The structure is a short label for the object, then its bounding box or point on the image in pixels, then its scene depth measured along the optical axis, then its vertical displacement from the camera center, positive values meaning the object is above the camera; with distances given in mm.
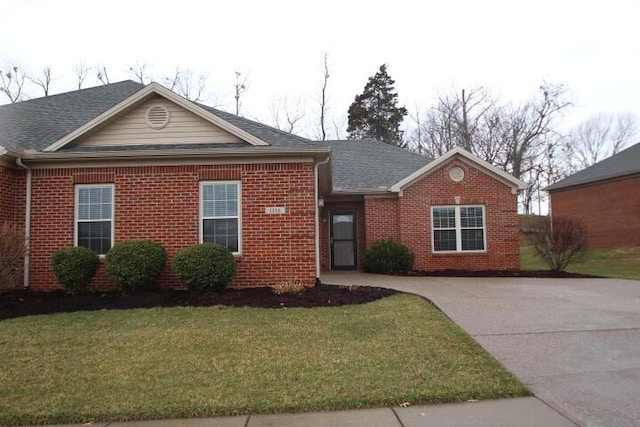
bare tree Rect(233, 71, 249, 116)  33344 +10359
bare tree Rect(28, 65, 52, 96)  30594 +10543
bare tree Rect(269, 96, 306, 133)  34666 +8499
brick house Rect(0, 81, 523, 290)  10070 +1154
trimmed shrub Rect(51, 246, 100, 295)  9375 -561
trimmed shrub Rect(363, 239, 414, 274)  15000 -710
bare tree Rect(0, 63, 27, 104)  28203 +9253
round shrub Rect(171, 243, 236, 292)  9000 -562
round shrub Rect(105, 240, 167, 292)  9133 -504
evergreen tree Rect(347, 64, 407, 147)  40875 +10428
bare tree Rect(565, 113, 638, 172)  43750 +8156
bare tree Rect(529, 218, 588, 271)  15523 -231
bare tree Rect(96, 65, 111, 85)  29347 +10530
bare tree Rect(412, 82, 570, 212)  36969 +8028
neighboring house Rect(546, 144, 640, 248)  24031 +1958
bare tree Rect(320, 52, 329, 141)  35188 +9767
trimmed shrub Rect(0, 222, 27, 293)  8393 -219
